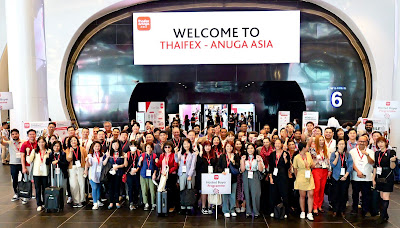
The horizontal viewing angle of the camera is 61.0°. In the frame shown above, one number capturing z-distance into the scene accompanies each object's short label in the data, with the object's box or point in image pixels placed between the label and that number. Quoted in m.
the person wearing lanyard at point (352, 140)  6.78
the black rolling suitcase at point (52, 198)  6.80
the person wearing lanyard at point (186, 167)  6.54
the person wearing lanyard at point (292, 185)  6.42
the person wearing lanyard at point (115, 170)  6.93
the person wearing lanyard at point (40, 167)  6.94
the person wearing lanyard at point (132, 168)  6.94
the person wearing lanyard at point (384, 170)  5.96
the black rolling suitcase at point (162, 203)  6.53
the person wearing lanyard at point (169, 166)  6.63
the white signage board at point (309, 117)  12.90
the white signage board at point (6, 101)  8.93
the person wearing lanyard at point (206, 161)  6.51
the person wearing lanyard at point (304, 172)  6.19
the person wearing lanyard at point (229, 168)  6.38
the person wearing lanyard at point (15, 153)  7.59
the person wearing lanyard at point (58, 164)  6.90
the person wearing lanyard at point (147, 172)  6.74
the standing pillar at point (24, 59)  9.30
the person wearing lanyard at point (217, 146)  6.62
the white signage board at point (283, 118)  14.86
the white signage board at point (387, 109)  9.44
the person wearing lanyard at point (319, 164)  6.51
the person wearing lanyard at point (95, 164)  6.89
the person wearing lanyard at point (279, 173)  6.25
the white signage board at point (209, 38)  12.35
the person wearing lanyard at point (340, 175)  6.35
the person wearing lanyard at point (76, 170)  7.03
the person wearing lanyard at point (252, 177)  6.34
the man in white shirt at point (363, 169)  6.30
